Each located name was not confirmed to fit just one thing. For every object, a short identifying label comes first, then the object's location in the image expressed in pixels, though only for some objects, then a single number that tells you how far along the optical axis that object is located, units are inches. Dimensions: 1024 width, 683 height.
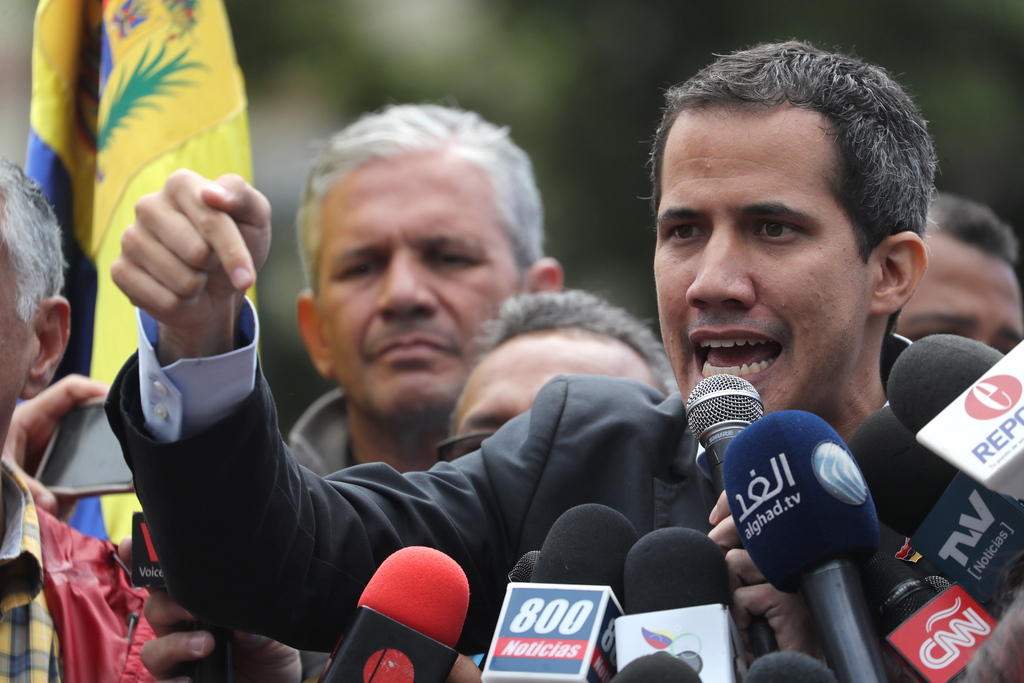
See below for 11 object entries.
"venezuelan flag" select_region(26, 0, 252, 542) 323.0
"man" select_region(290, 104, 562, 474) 358.9
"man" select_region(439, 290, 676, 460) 317.7
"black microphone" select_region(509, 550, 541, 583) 192.2
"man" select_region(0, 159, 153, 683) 239.5
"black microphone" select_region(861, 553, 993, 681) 160.7
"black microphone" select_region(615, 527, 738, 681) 158.1
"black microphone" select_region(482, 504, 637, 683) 160.1
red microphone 170.4
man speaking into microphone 185.9
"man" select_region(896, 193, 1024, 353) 383.2
